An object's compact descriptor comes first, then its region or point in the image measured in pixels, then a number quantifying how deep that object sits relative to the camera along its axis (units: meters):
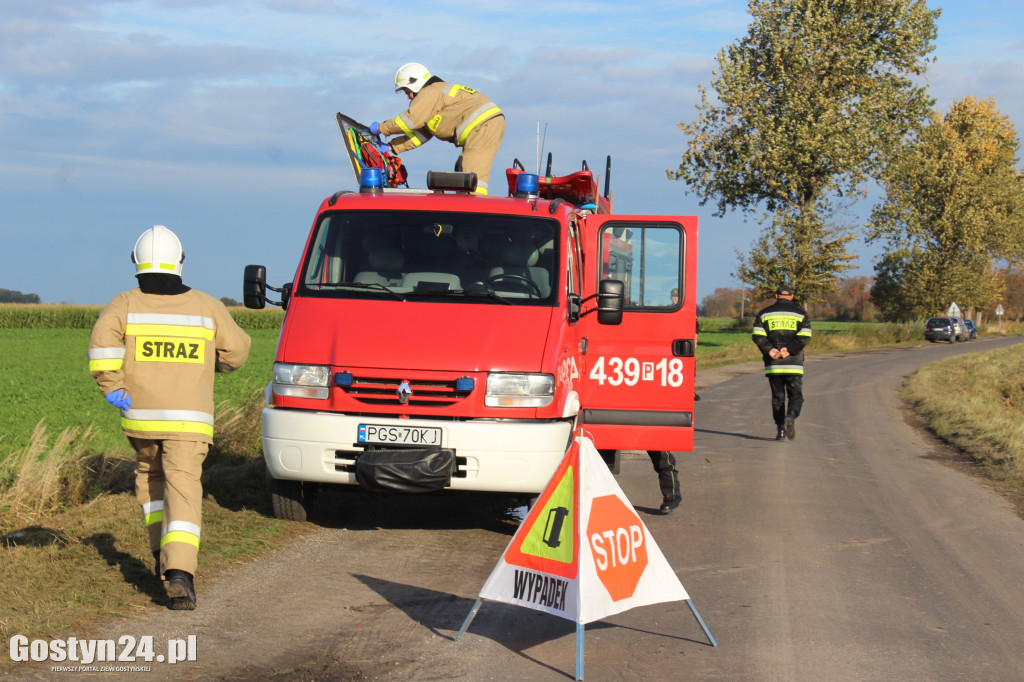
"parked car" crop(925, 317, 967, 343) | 59.50
